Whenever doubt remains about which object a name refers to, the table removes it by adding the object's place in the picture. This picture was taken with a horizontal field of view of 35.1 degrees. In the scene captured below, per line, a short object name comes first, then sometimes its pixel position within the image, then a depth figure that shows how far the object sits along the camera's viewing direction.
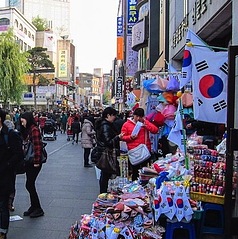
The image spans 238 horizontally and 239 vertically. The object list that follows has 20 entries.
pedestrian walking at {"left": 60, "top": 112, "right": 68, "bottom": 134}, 32.19
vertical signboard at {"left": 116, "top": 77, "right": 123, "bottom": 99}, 41.22
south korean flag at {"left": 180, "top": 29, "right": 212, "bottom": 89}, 4.94
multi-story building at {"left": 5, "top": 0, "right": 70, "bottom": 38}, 118.00
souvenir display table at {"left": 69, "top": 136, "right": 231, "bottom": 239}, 4.37
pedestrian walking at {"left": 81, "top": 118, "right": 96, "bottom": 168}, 12.37
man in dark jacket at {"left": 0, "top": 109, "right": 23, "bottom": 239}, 4.98
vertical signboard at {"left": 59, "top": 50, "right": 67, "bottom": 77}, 89.94
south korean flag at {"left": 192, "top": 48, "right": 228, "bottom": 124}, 4.94
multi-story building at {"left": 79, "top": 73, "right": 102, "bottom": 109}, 142.66
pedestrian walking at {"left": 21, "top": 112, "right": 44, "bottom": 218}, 6.23
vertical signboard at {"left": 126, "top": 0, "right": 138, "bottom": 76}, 37.38
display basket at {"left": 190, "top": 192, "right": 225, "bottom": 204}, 4.66
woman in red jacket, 7.28
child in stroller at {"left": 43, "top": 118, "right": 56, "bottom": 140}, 23.69
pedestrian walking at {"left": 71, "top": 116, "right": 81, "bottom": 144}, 20.88
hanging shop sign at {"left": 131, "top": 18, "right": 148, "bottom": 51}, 30.33
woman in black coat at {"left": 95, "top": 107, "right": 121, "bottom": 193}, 6.67
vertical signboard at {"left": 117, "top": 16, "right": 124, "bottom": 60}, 54.97
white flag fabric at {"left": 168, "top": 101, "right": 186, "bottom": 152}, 5.70
